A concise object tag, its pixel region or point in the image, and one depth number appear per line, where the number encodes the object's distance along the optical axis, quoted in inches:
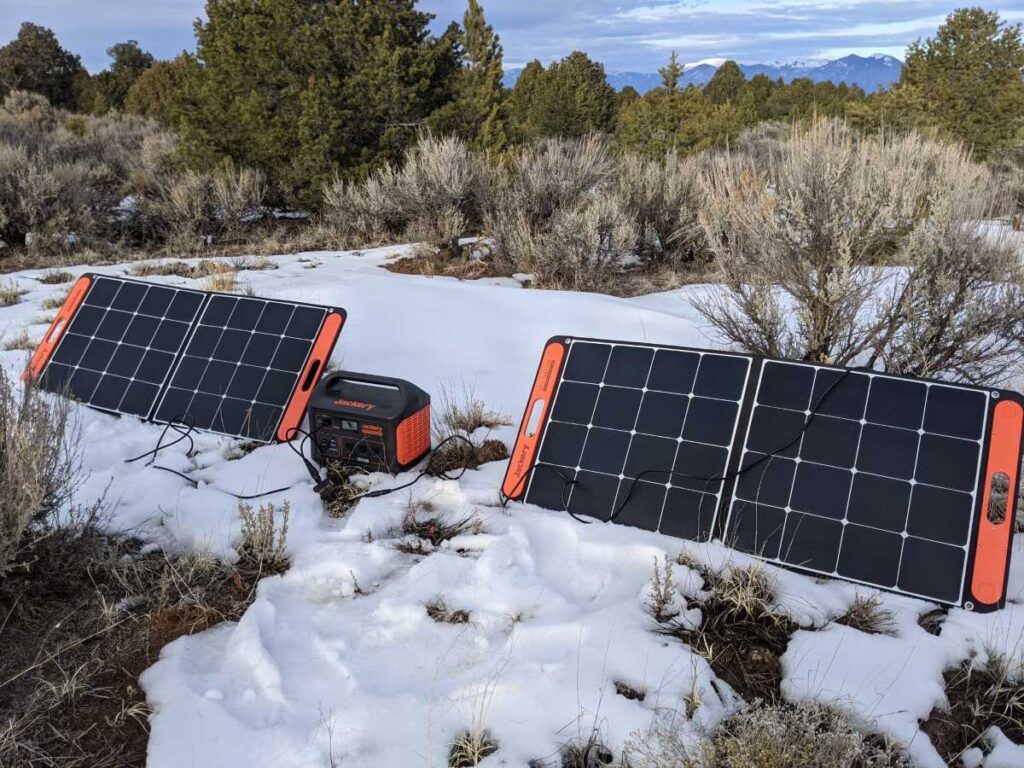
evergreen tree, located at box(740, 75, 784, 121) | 1309.1
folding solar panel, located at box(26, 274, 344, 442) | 184.1
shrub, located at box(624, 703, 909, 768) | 83.3
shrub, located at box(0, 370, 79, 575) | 114.1
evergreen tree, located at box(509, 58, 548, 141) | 1187.9
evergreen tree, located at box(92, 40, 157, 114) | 1309.1
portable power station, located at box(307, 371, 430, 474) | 159.8
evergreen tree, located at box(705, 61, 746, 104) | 1355.6
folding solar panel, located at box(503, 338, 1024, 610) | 122.0
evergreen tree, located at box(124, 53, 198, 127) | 1083.3
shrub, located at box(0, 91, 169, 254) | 451.8
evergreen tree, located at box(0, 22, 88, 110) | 1342.3
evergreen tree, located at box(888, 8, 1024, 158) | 776.3
